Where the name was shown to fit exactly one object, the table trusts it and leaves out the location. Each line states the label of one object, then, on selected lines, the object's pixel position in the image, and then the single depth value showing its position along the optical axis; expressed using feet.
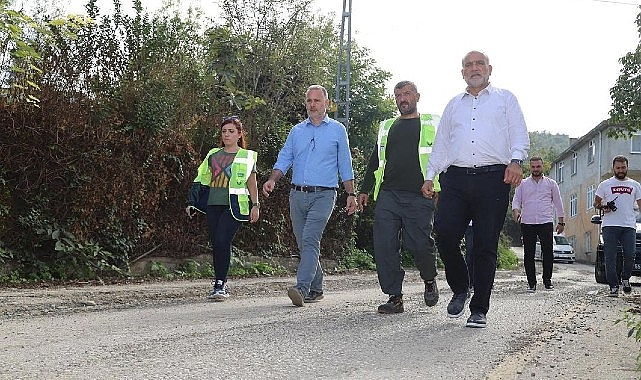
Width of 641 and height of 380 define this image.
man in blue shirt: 27.99
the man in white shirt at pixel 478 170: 22.30
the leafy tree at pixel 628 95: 89.30
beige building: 186.39
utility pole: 92.09
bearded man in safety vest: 25.95
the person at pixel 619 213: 38.86
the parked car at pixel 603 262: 50.77
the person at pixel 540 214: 39.68
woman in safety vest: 29.63
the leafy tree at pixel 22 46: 29.01
